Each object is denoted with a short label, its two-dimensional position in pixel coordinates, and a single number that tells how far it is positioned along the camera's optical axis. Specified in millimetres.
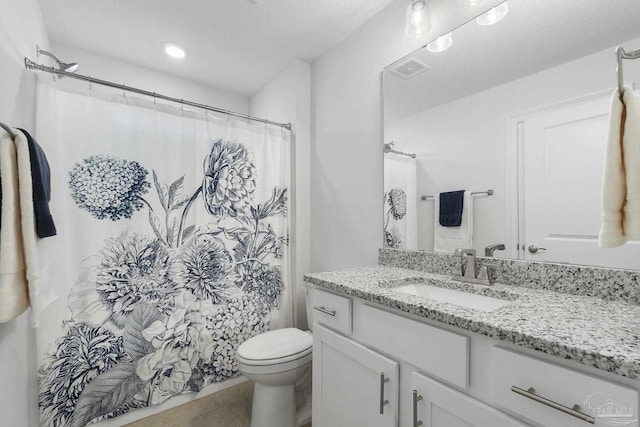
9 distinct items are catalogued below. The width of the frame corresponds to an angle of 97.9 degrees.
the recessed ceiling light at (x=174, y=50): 1954
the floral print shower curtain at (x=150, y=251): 1408
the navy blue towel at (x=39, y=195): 960
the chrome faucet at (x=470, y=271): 1134
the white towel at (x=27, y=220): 876
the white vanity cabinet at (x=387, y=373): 757
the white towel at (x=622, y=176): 644
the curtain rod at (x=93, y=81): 1295
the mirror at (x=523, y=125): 921
